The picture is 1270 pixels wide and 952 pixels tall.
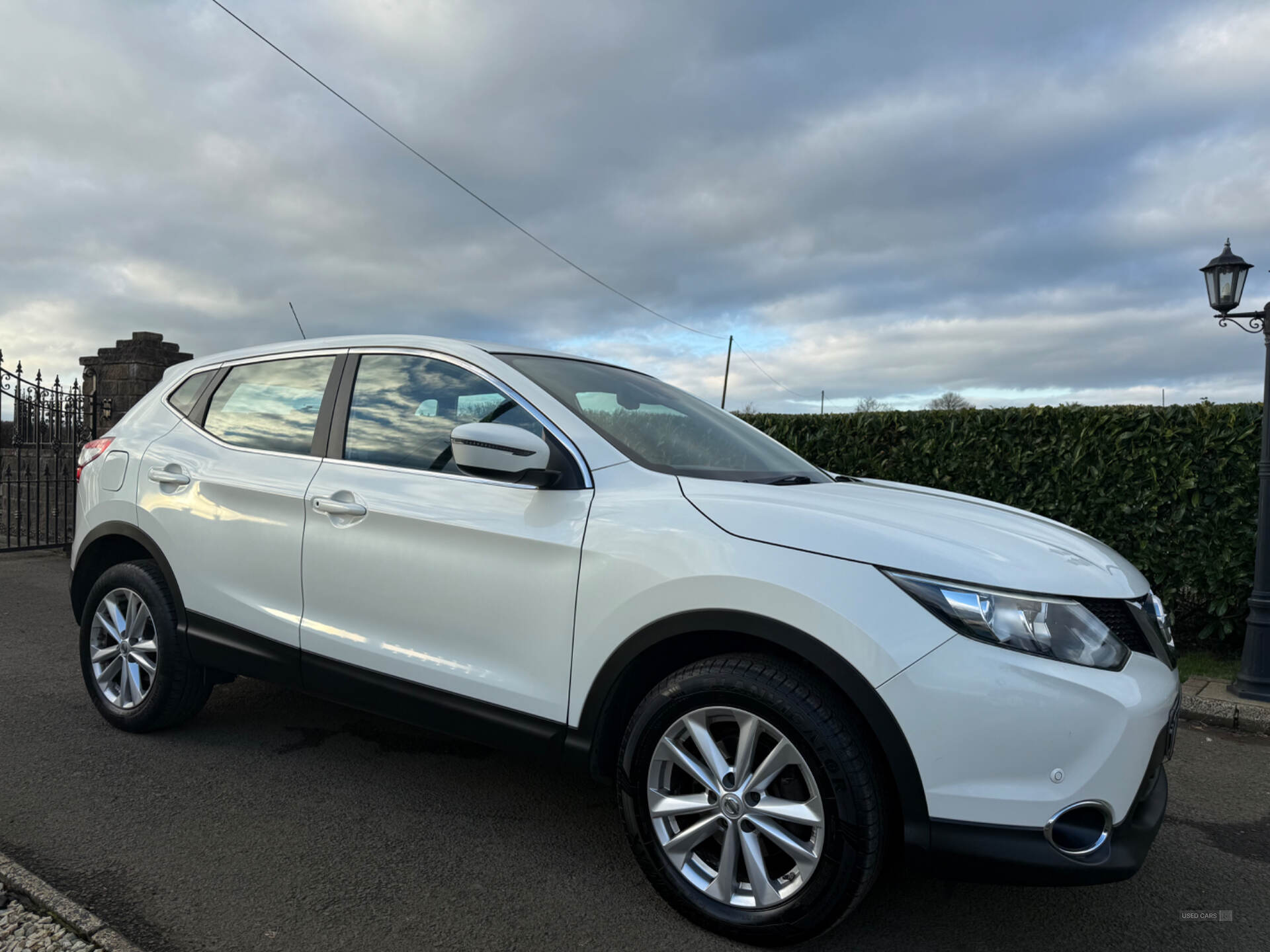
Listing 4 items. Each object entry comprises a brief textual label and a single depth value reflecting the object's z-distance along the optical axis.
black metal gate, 9.20
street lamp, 4.96
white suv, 2.01
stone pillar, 9.15
